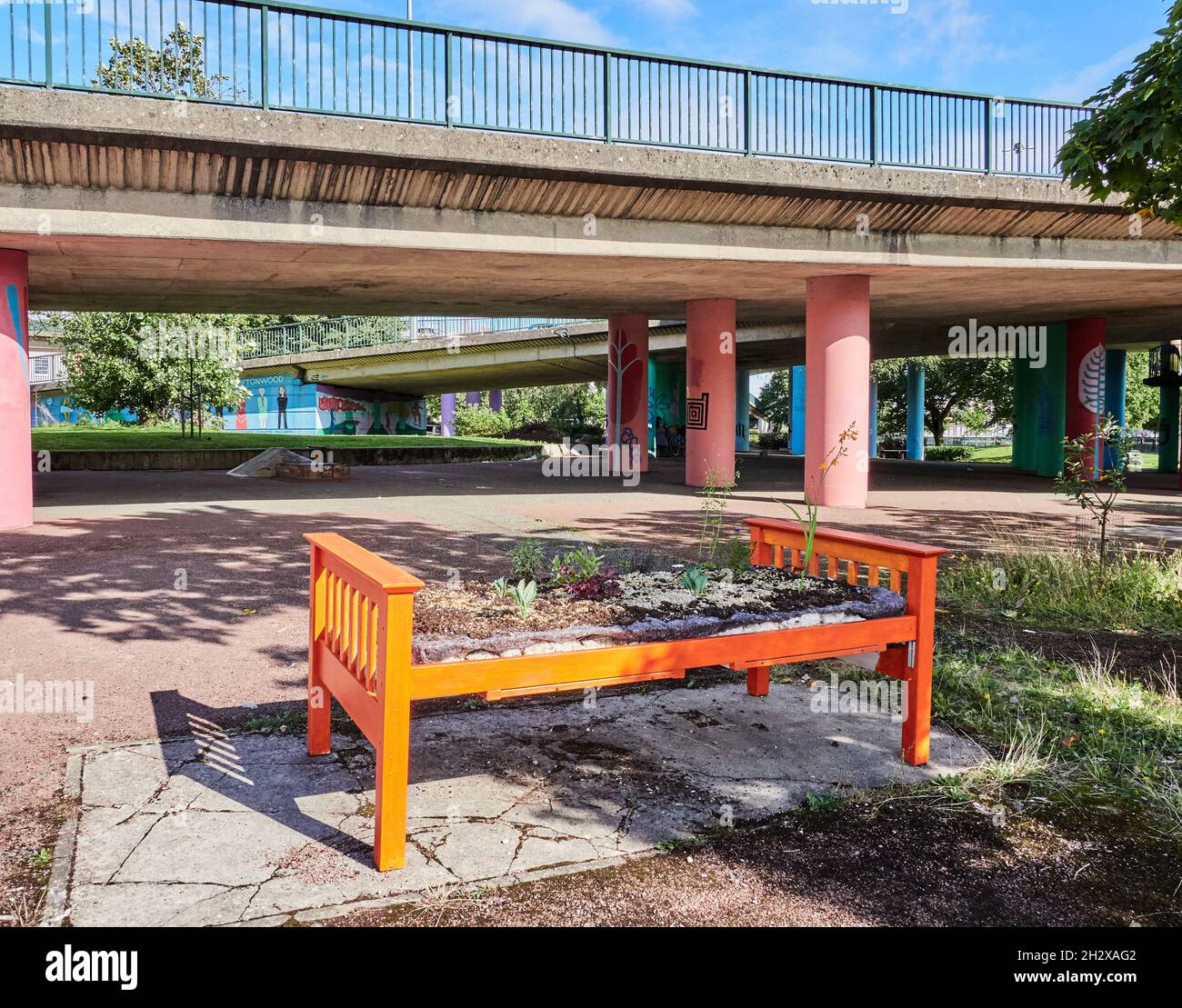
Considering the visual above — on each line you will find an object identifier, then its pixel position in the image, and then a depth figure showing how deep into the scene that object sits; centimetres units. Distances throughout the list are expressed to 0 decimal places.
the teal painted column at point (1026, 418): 2864
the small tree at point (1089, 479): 815
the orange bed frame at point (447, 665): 329
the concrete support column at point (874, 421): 4641
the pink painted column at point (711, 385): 1997
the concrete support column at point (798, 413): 4653
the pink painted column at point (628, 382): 2378
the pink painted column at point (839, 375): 1575
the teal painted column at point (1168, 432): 2901
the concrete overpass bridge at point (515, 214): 1093
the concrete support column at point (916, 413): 4706
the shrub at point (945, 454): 4797
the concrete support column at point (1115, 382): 3306
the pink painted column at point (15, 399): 1177
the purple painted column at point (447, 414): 6469
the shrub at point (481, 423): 6234
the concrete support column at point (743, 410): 4981
